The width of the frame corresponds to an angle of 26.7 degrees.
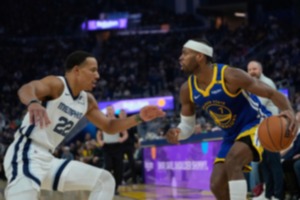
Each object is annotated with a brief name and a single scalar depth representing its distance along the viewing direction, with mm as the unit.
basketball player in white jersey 4609
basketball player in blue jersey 5422
